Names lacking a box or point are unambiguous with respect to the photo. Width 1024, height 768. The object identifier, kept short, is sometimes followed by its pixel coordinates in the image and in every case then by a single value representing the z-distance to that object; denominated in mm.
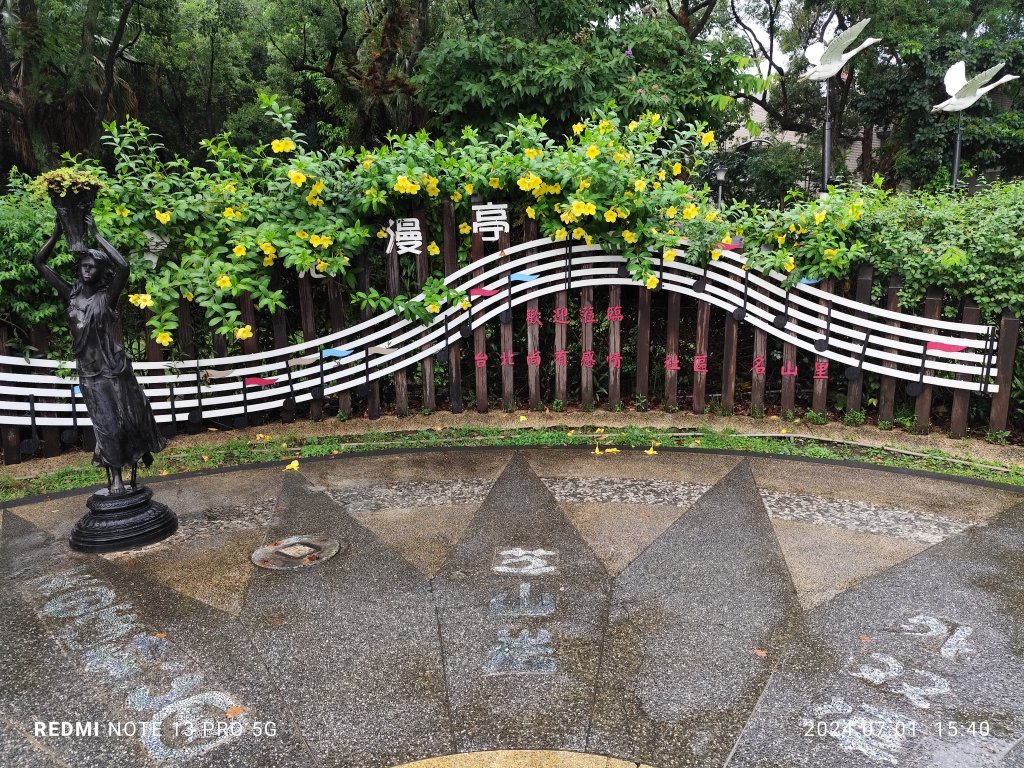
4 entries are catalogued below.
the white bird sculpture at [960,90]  10320
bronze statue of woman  3781
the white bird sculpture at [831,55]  7758
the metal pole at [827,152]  8430
